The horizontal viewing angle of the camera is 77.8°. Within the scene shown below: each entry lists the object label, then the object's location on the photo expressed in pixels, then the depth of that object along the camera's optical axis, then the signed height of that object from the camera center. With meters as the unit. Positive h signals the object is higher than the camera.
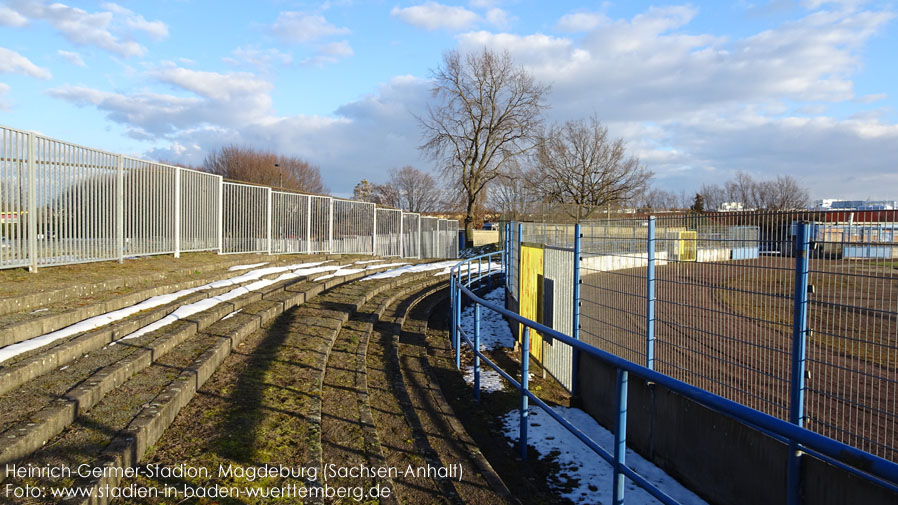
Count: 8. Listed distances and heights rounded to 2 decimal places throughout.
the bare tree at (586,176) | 42.09 +4.28
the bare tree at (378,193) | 79.88 +5.35
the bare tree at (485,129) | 40.03 +7.40
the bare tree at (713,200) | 78.62 +4.86
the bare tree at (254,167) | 50.78 +5.83
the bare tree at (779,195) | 63.62 +4.82
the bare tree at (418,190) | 79.69 +5.79
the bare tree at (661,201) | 53.22 +4.72
